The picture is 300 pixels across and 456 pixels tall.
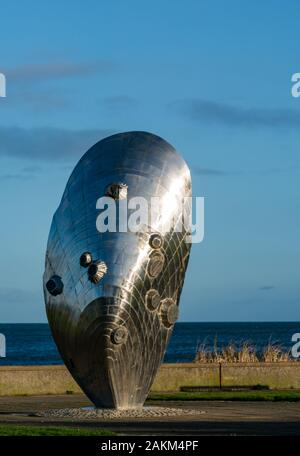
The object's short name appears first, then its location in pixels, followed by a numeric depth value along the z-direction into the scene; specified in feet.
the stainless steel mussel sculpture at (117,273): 87.97
